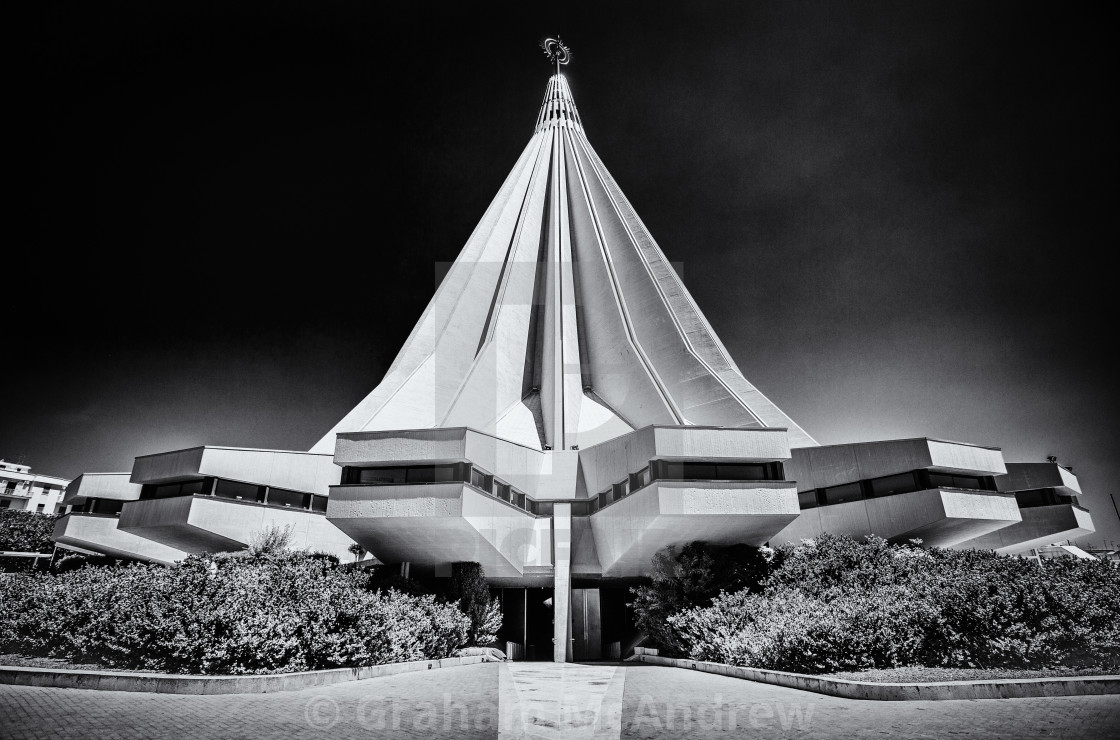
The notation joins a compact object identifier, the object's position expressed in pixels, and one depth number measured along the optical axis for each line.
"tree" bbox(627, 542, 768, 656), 12.88
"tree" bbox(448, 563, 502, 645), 13.70
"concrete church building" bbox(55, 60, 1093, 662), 13.56
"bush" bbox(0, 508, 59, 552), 27.31
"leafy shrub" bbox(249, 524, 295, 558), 13.33
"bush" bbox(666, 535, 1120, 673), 7.47
